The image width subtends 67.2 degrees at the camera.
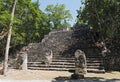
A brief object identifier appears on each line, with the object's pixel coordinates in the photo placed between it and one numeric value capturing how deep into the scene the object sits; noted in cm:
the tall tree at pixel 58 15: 1496
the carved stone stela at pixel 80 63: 495
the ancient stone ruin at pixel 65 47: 655
